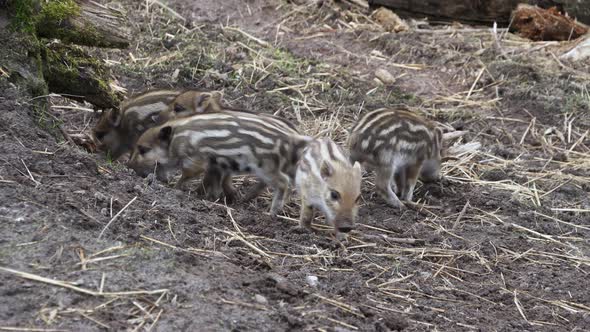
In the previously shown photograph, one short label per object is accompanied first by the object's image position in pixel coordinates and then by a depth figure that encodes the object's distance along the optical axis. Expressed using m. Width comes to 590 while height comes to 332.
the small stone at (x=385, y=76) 19.28
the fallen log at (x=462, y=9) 22.66
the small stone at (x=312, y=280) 9.87
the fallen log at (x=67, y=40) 11.91
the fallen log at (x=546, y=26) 21.86
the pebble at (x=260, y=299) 8.72
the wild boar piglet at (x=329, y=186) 11.80
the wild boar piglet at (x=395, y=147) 13.80
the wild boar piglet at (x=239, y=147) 12.58
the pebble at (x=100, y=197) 10.18
